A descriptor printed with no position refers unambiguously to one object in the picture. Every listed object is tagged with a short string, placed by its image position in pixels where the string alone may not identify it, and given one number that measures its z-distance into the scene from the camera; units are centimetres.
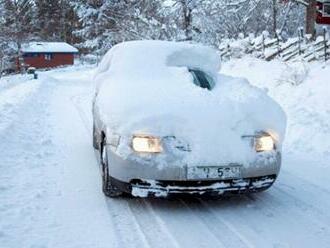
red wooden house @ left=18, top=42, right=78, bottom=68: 7031
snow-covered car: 515
